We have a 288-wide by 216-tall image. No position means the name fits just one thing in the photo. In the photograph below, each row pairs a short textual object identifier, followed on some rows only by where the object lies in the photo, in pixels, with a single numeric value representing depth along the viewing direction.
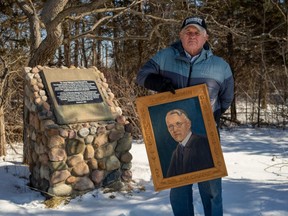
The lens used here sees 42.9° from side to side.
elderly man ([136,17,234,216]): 2.70
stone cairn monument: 4.55
